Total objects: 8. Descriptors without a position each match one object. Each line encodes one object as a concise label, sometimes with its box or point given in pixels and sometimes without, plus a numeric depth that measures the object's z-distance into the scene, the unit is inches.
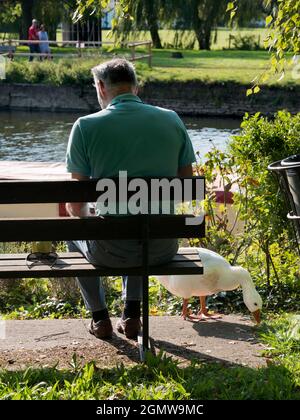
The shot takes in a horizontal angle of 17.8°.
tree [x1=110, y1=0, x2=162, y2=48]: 1541.1
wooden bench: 182.5
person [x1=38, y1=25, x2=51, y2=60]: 1550.2
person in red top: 1585.9
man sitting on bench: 188.2
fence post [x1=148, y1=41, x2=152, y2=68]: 1407.5
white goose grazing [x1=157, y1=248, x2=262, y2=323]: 219.6
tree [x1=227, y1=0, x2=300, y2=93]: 241.1
